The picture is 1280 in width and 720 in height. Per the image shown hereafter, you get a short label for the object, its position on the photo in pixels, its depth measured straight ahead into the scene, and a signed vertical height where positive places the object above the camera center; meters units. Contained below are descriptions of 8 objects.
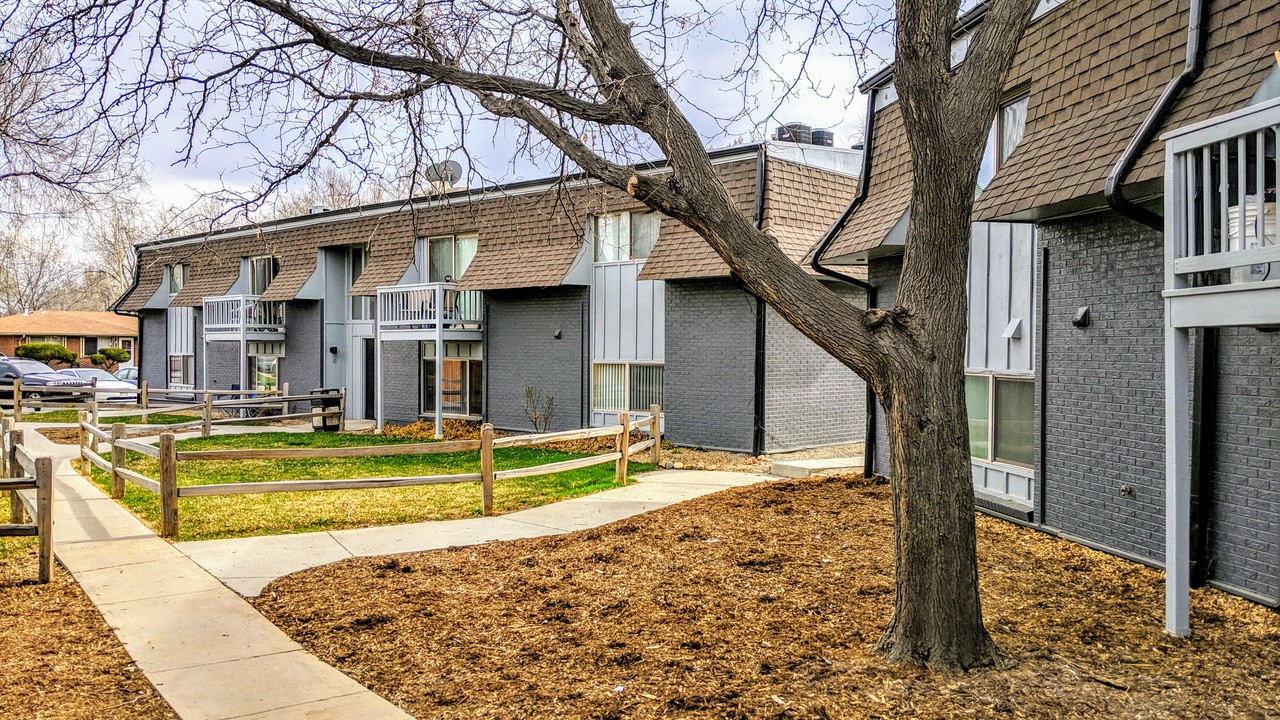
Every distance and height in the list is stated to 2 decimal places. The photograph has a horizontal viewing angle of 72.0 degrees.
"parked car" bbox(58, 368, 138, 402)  31.98 -0.79
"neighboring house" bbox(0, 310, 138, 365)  52.97 +1.69
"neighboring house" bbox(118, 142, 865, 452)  16.39 +1.07
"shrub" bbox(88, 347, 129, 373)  51.22 +0.06
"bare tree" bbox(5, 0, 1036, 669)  4.96 +0.71
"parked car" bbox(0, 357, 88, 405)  32.06 -0.65
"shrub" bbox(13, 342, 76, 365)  49.78 +0.34
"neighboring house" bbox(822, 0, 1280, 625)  5.52 +0.53
